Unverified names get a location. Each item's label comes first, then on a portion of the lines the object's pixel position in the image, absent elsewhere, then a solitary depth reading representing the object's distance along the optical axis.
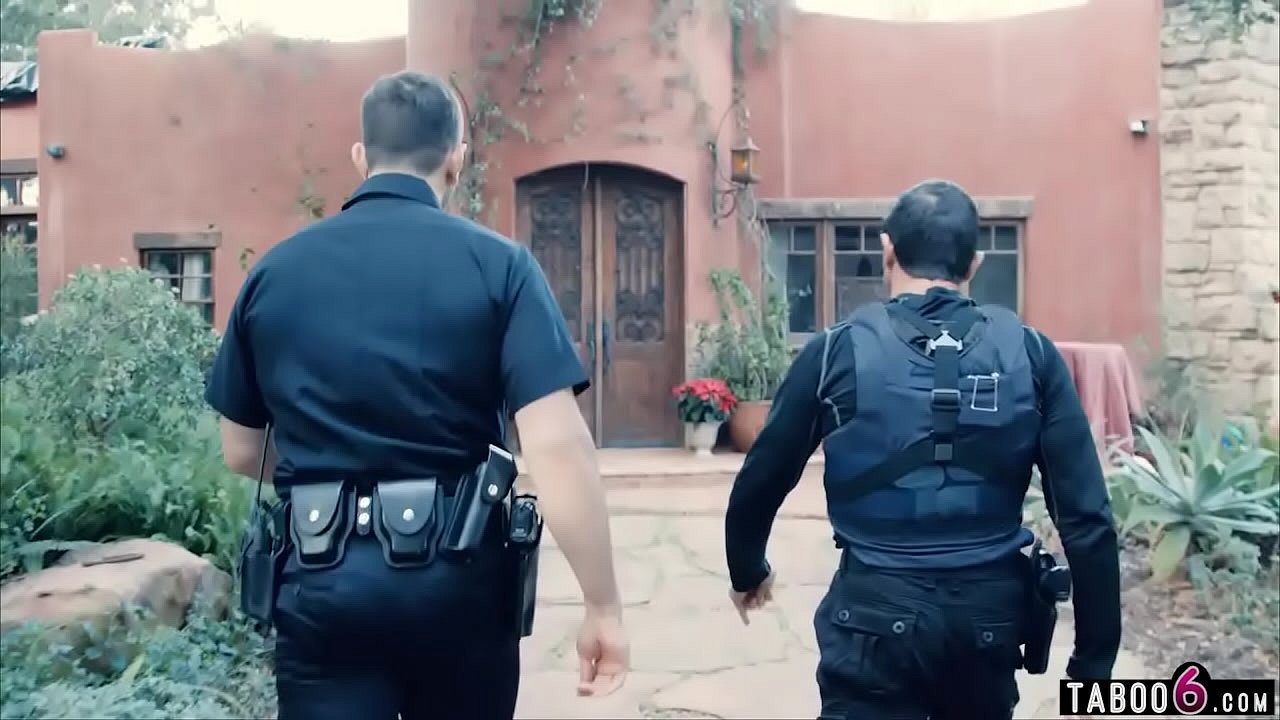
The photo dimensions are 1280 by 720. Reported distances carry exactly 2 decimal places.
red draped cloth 7.95
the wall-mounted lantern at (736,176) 8.91
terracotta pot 8.43
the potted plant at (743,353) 8.52
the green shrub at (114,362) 5.83
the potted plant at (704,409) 8.33
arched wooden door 8.85
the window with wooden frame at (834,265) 9.55
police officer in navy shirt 1.80
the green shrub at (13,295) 6.38
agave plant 5.12
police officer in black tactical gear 2.04
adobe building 8.66
